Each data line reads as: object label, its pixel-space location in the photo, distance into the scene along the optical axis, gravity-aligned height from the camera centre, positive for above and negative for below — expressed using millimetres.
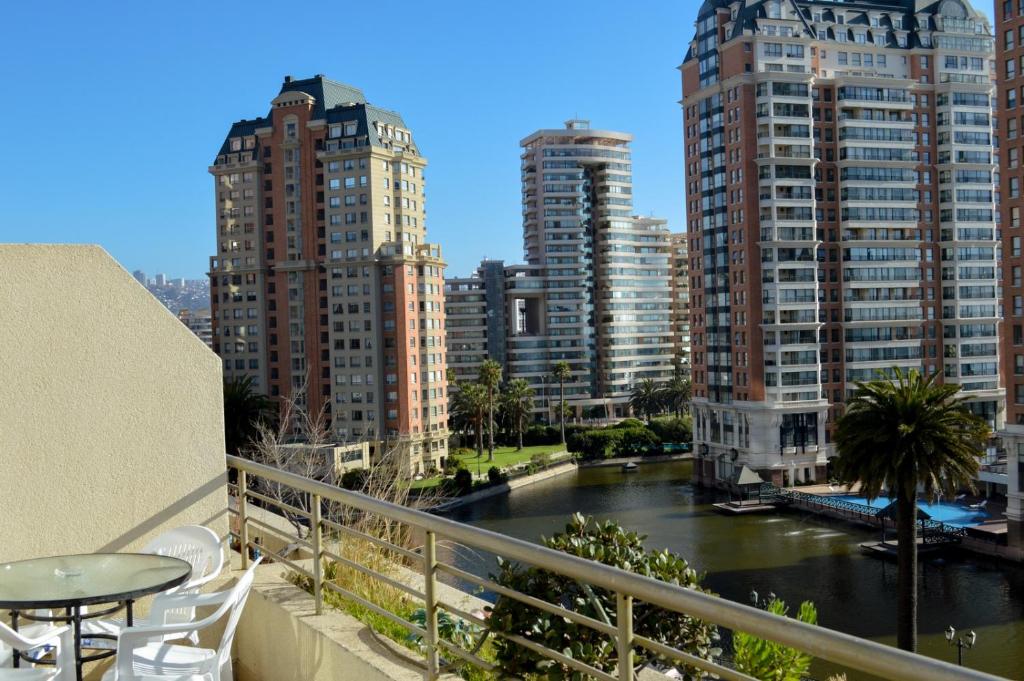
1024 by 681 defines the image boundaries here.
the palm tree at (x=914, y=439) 24234 -3030
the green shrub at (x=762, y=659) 9258 -3329
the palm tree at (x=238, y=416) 33875 -2818
